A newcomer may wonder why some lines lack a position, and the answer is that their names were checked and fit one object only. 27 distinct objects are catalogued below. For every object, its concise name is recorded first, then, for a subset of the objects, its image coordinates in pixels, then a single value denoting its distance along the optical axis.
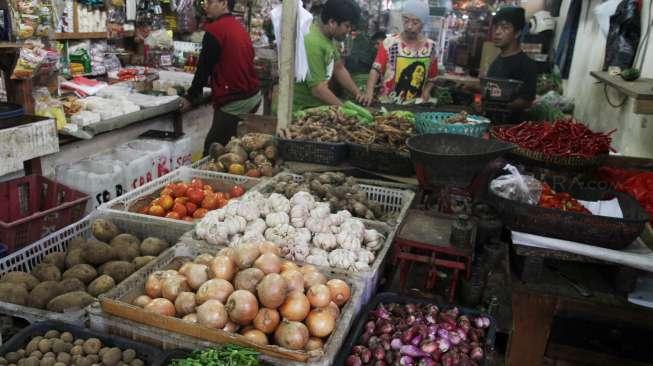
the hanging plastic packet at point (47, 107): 4.10
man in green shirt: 4.84
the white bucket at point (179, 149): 5.18
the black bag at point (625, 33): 5.00
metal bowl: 2.37
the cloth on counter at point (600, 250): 2.11
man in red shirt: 5.02
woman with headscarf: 5.70
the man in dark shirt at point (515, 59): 5.55
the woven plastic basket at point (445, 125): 3.56
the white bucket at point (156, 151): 4.89
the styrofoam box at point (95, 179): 4.14
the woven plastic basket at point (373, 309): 2.03
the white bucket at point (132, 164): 4.48
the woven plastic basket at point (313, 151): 3.83
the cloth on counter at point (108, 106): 4.80
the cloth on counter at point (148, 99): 5.43
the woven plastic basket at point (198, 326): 1.89
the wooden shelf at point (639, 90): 3.46
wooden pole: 3.85
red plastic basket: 3.13
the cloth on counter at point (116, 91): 5.44
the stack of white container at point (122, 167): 4.16
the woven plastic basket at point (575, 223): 2.17
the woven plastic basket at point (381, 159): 3.73
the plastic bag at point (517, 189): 2.51
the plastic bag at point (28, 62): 3.64
